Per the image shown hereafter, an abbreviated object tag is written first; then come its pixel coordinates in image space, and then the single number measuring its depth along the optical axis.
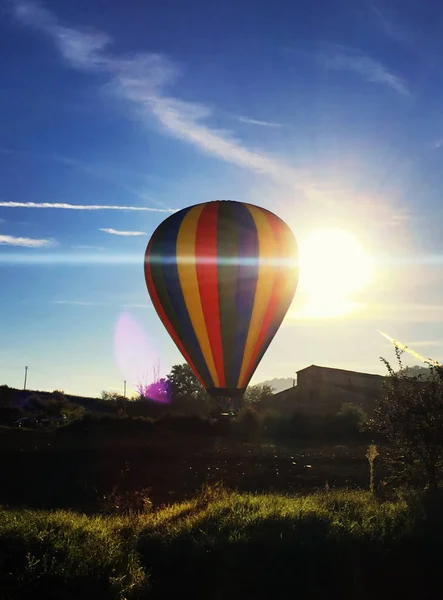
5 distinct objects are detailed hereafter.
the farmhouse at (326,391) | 58.00
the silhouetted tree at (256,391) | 97.54
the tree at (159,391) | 80.40
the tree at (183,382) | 99.12
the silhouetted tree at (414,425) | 12.27
